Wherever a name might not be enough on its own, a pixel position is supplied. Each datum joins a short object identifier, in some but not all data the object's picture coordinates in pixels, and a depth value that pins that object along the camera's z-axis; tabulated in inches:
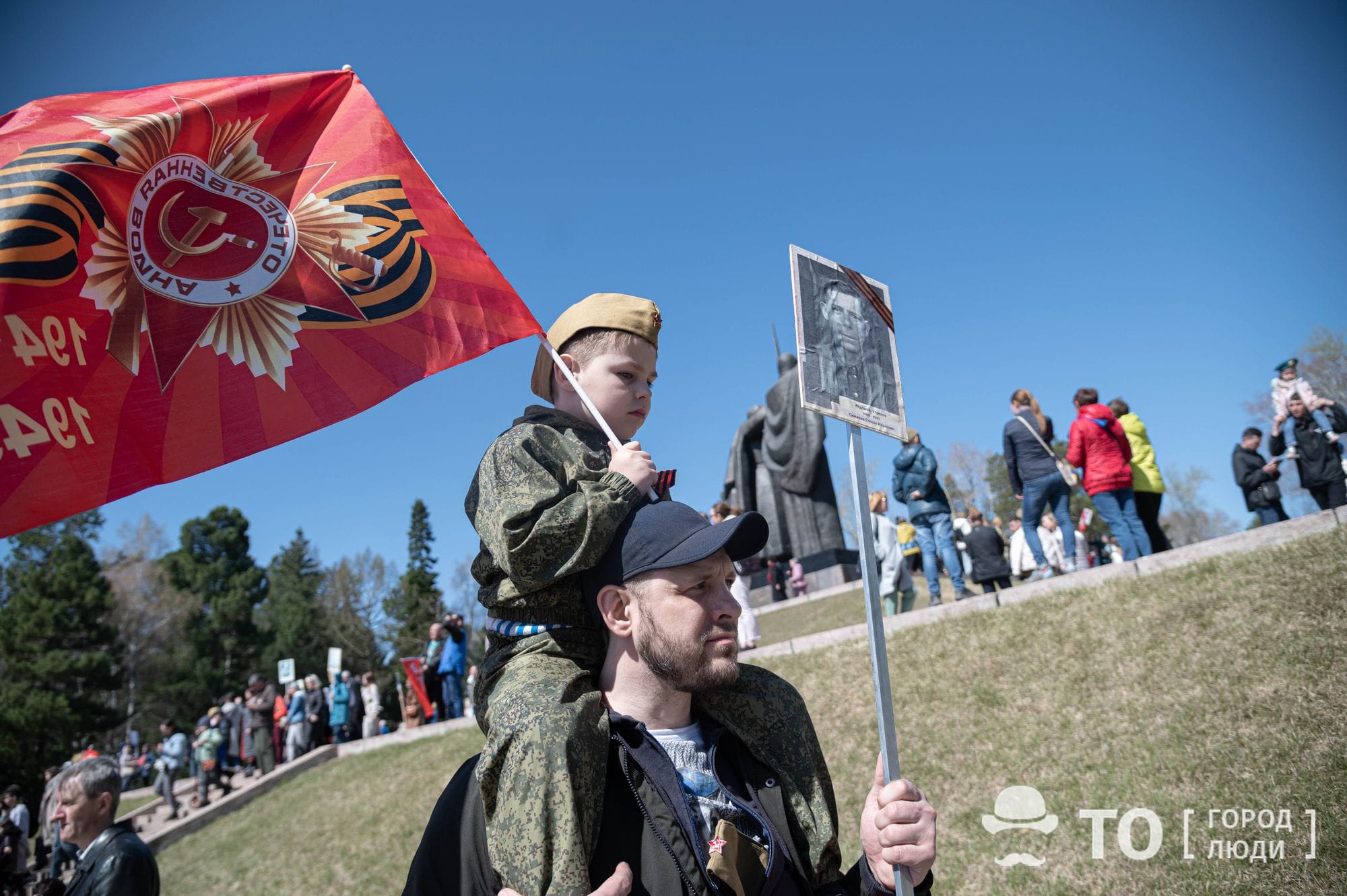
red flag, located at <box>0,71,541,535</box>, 108.7
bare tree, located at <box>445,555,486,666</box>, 1891.0
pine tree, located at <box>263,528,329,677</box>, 1877.5
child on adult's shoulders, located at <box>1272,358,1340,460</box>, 362.9
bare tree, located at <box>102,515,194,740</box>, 1657.2
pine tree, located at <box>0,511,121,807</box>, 1203.9
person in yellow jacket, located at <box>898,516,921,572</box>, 576.1
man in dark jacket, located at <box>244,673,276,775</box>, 682.2
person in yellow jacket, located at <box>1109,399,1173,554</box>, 378.0
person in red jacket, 354.6
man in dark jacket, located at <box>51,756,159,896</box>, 161.9
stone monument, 773.3
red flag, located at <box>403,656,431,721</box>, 682.8
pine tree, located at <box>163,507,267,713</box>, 1734.7
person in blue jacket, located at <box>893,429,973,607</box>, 443.8
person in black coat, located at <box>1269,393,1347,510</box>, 361.1
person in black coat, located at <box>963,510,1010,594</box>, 429.4
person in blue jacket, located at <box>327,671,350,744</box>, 717.3
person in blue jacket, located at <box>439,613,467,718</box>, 573.0
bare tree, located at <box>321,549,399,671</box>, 1918.1
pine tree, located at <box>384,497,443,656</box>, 1836.9
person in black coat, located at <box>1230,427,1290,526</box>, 397.1
